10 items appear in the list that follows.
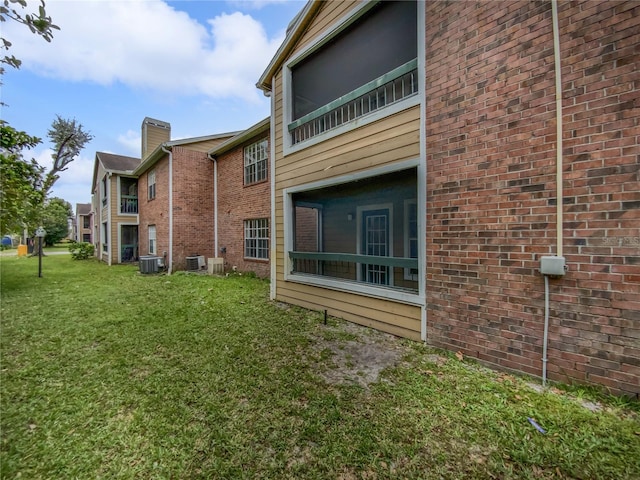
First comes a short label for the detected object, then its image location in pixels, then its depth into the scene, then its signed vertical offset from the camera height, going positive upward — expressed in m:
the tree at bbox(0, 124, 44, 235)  6.62 +1.65
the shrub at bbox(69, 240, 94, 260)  19.25 -0.83
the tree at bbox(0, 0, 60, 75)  1.37 +1.17
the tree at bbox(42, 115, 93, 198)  20.16 +9.01
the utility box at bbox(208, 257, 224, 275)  11.12 -1.17
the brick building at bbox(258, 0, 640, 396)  2.54 +0.91
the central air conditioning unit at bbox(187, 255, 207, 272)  11.84 -1.10
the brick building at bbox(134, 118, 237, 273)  11.71 +1.81
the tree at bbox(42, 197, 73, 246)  34.78 +1.23
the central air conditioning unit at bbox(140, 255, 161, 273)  11.78 -1.13
